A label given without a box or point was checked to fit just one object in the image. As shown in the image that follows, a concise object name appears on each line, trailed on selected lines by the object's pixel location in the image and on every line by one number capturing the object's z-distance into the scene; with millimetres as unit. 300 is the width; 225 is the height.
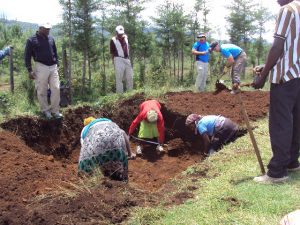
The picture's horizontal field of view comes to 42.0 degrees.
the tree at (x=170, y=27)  21203
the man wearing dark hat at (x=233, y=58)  9734
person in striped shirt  4047
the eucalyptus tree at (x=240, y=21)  25266
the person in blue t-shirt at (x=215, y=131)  7234
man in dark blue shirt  8109
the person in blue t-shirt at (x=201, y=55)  10883
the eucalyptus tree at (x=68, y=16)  14883
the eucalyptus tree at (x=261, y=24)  26016
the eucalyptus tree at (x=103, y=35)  17962
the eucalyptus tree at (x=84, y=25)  15648
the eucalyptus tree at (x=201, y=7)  22878
